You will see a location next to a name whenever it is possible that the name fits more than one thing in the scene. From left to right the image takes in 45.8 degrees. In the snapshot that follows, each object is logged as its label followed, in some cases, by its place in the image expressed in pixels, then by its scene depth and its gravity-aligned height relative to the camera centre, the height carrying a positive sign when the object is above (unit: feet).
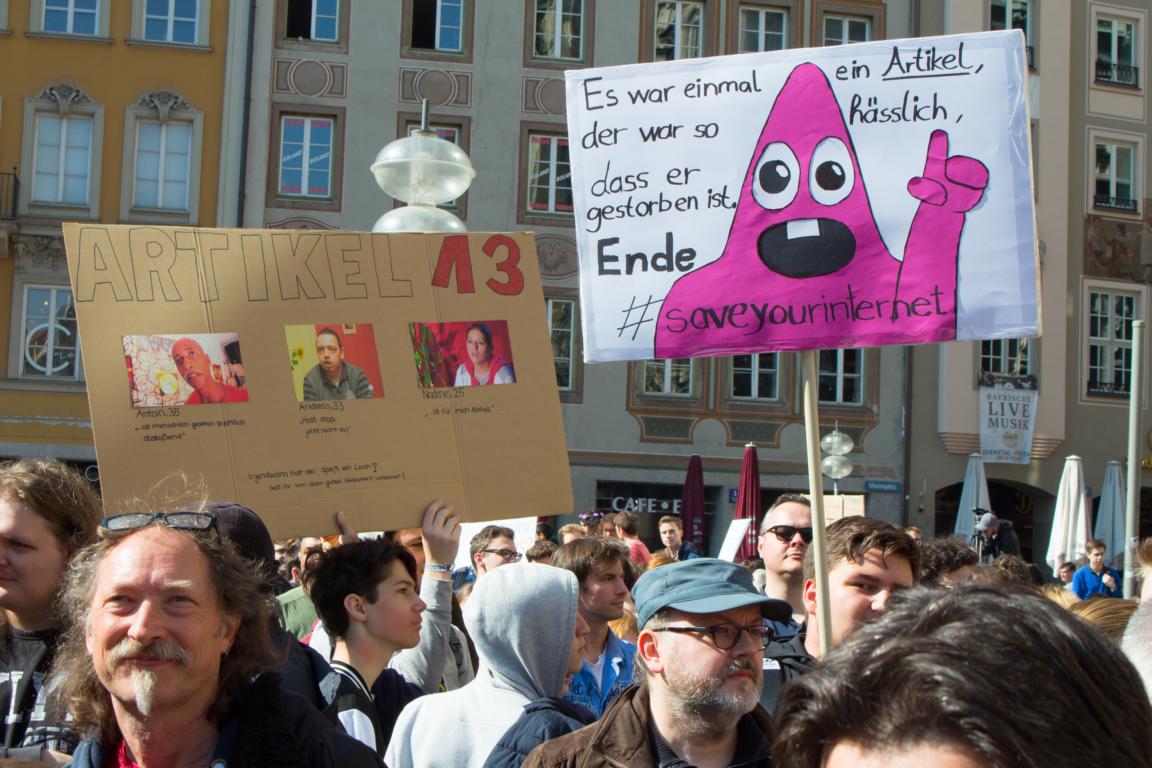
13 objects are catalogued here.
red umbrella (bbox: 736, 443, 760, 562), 52.37 -1.89
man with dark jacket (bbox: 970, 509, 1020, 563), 36.88 -2.74
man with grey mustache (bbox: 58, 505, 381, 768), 7.79 -1.41
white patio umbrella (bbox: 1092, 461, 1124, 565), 70.49 -3.26
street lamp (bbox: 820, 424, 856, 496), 70.33 -0.58
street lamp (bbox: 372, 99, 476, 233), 22.76 +4.41
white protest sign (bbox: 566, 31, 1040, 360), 15.19 +2.79
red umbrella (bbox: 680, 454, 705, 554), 62.85 -2.88
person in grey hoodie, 11.35 -1.95
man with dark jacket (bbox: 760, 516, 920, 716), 13.53 -1.27
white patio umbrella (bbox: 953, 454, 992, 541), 71.51 -2.52
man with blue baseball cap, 9.51 -1.77
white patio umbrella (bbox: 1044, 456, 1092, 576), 56.59 -2.95
